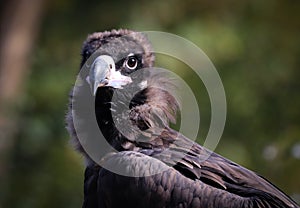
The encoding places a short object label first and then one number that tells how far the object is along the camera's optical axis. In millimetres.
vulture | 15203
